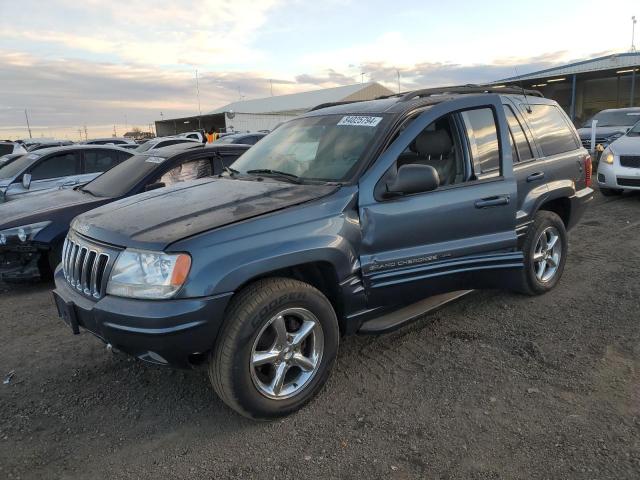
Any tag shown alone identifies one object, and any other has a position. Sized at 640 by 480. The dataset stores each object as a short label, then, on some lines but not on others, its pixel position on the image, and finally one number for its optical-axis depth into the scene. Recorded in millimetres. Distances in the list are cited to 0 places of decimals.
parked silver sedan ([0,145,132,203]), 7863
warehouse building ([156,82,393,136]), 47847
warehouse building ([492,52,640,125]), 29844
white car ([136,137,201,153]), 15442
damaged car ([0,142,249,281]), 5215
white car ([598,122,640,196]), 9077
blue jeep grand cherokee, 2656
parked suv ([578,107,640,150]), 13344
